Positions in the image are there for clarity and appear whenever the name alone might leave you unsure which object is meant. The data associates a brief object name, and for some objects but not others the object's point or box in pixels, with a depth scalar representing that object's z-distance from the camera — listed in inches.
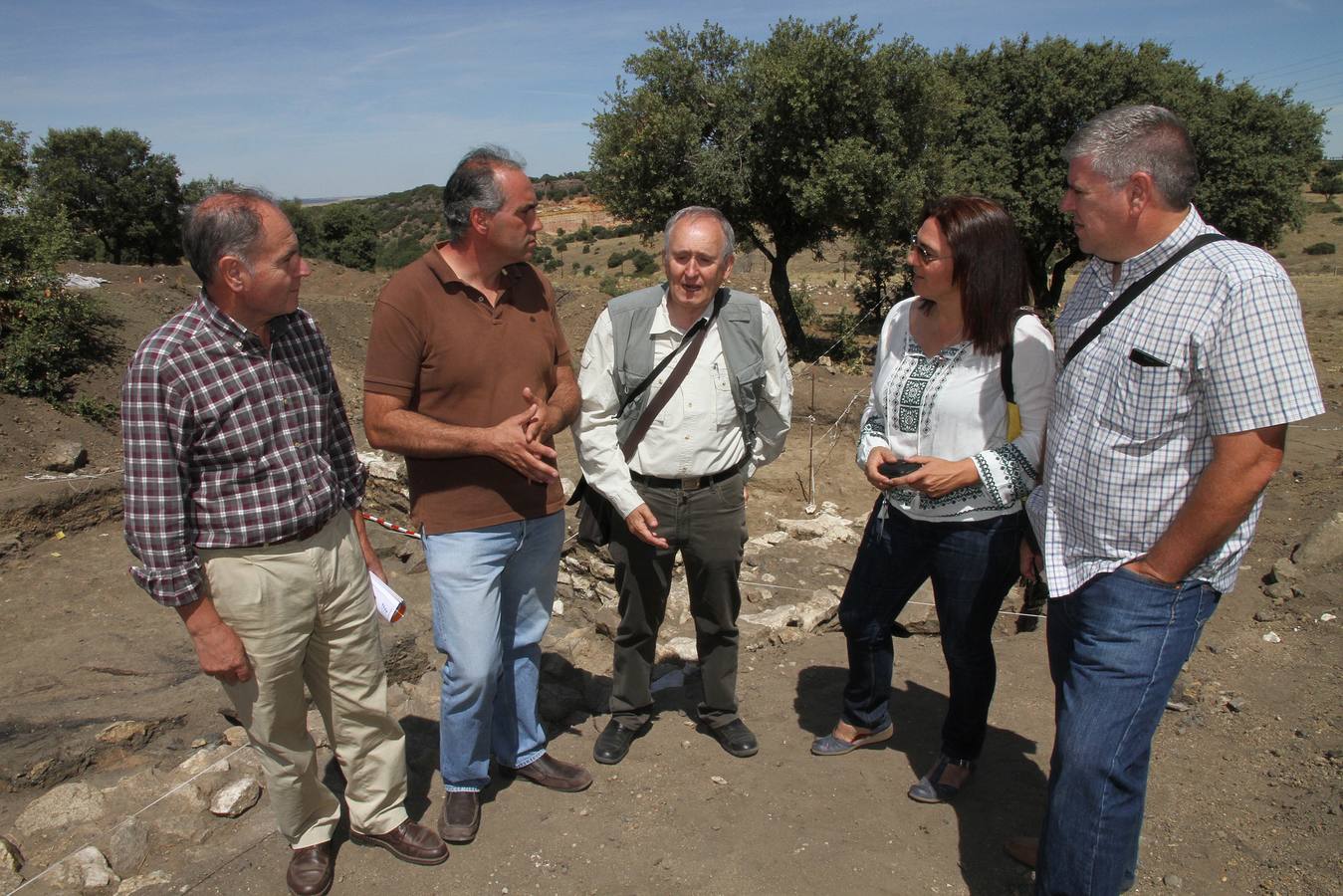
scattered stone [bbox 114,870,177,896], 108.7
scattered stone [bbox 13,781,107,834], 127.6
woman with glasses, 107.3
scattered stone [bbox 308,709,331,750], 144.2
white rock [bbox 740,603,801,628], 190.4
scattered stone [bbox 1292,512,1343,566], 218.2
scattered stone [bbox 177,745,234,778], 133.8
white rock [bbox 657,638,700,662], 176.1
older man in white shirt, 120.1
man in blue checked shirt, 76.9
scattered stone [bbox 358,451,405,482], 320.8
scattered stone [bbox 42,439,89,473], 349.1
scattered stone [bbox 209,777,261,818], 123.4
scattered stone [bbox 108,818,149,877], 113.4
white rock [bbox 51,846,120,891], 109.5
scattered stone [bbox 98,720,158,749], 168.7
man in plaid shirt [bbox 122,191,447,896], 90.7
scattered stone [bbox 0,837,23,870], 116.0
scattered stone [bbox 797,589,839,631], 192.9
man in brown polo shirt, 106.9
